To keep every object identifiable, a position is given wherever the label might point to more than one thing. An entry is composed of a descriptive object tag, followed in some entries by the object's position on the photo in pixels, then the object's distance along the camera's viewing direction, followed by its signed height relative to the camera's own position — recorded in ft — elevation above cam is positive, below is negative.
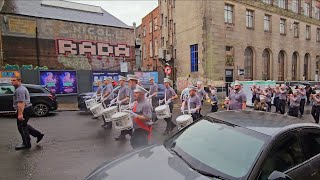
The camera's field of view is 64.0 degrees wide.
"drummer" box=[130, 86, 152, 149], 16.01 -2.75
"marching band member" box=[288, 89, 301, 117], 33.91 -3.88
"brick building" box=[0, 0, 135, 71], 73.87 +13.73
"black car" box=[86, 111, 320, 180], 8.48 -2.92
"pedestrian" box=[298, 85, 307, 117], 40.39 -4.41
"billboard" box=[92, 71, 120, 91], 65.00 +0.86
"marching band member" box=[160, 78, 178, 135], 31.01 -2.22
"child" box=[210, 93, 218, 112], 39.75 -4.14
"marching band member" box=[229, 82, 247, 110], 24.91 -2.25
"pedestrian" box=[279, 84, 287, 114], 43.65 -4.09
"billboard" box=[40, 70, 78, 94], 59.82 -0.36
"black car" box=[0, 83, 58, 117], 38.17 -2.94
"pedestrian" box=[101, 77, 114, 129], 32.65 -1.90
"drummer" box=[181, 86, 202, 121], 24.98 -2.40
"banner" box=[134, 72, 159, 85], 72.13 +0.49
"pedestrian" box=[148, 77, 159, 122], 34.16 -1.86
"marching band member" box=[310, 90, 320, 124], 33.37 -4.26
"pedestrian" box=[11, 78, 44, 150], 21.08 -2.53
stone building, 83.56 +13.82
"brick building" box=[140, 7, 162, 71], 128.36 +20.39
